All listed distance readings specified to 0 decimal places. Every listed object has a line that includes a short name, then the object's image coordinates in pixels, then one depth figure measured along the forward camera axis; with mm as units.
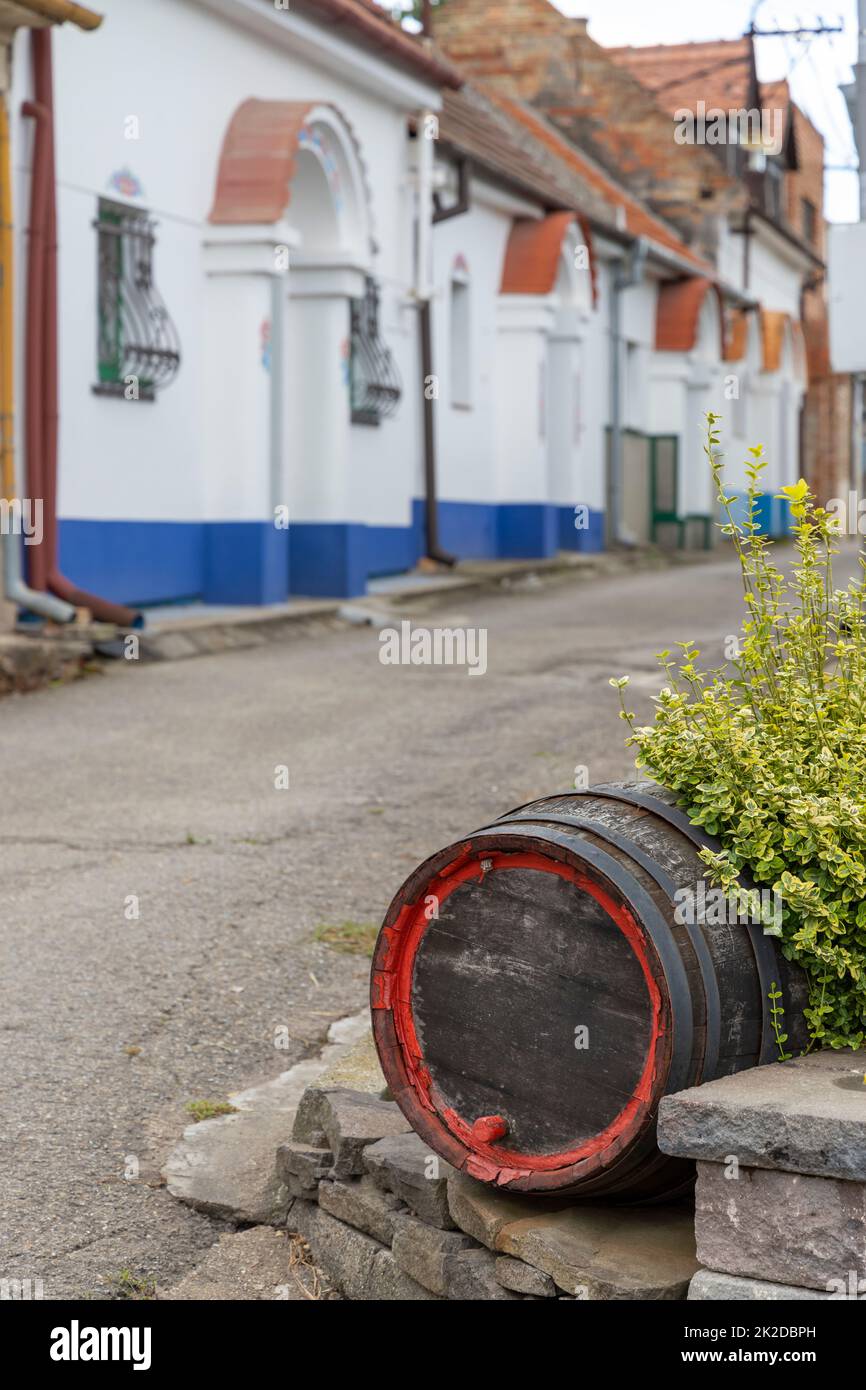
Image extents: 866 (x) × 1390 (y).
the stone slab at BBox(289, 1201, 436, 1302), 3453
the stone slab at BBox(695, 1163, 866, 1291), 2904
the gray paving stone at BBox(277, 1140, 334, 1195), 3777
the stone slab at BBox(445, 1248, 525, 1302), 3234
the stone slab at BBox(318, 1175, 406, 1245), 3539
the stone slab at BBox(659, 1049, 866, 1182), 2854
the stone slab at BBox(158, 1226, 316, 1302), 3557
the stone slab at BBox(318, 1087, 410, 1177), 3701
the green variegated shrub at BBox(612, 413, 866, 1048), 3242
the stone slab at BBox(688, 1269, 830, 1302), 2963
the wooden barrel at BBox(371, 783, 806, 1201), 3068
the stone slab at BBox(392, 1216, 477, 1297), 3328
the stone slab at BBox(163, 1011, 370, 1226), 3926
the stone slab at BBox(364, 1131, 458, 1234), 3426
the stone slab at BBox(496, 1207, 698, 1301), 3084
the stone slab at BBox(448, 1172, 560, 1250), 3254
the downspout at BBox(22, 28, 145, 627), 10469
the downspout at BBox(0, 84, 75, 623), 10133
